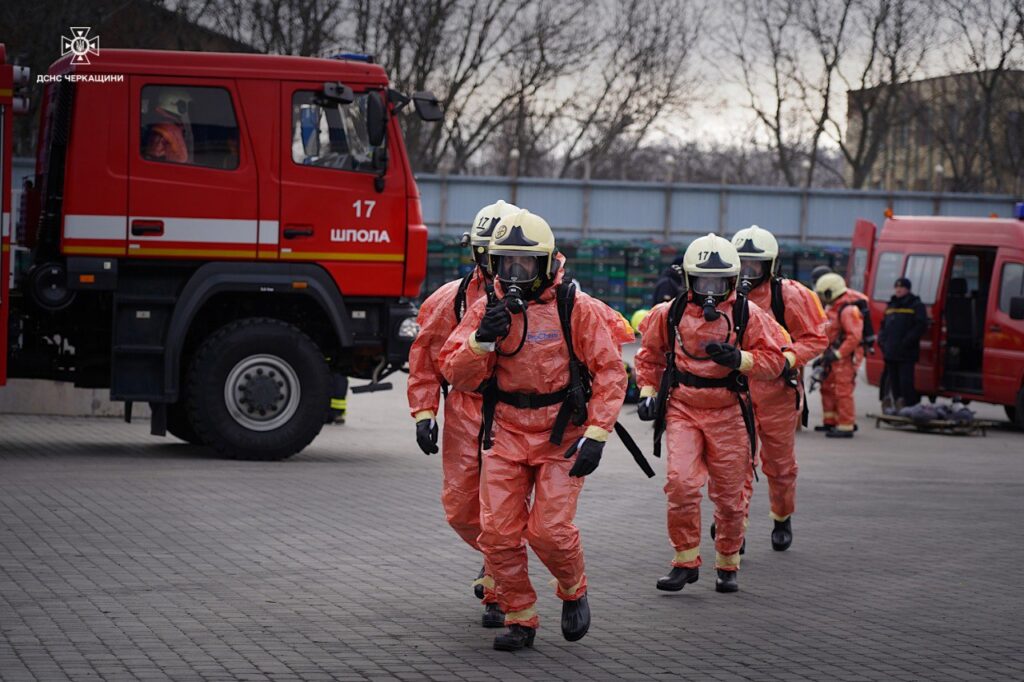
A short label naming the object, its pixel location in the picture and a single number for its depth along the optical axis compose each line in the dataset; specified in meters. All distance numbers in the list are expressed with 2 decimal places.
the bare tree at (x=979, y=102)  41.22
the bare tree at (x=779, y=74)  45.28
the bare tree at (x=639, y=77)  43.59
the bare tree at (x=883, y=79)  43.38
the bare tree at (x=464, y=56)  36.59
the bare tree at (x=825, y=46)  44.88
